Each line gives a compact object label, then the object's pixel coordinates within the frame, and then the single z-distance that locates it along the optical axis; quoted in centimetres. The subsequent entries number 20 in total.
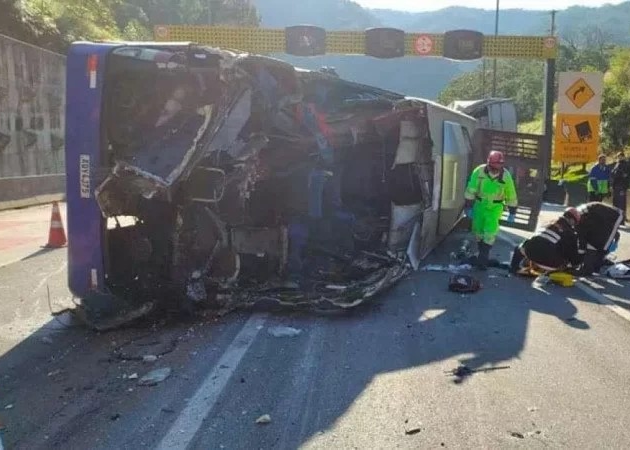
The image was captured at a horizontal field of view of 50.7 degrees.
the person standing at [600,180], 1429
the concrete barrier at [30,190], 1542
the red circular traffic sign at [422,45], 1983
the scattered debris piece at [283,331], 523
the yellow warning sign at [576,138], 1585
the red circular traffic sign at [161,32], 2038
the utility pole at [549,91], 1961
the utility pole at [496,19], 4787
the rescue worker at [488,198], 834
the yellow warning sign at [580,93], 1554
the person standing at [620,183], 1413
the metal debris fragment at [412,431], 349
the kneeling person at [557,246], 782
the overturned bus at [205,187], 524
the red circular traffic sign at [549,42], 1964
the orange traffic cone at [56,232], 945
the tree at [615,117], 2684
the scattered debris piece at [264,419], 360
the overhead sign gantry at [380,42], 1966
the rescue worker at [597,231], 788
